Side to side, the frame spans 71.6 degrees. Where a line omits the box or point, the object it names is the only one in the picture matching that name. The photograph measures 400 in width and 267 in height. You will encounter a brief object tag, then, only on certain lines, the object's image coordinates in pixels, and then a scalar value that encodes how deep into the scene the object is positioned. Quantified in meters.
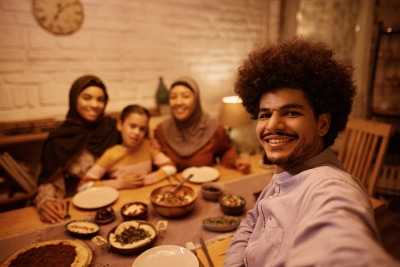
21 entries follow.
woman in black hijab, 1.86
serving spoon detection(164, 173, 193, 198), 1.55
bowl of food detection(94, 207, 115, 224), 1.36
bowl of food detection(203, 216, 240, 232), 1.29
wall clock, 2.19
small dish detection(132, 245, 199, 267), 1.05
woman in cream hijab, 2.24
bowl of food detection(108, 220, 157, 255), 1.13
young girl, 1.83
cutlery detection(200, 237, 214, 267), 1.08
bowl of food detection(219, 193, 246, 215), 1.41
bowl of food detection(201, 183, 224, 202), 1.56
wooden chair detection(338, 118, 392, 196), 1.87
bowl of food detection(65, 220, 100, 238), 1.25
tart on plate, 1.04
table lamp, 2.71
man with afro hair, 0.65
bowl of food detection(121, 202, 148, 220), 1.36
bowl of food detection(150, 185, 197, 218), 1.38
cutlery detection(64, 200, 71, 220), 1.43
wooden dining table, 1.22
